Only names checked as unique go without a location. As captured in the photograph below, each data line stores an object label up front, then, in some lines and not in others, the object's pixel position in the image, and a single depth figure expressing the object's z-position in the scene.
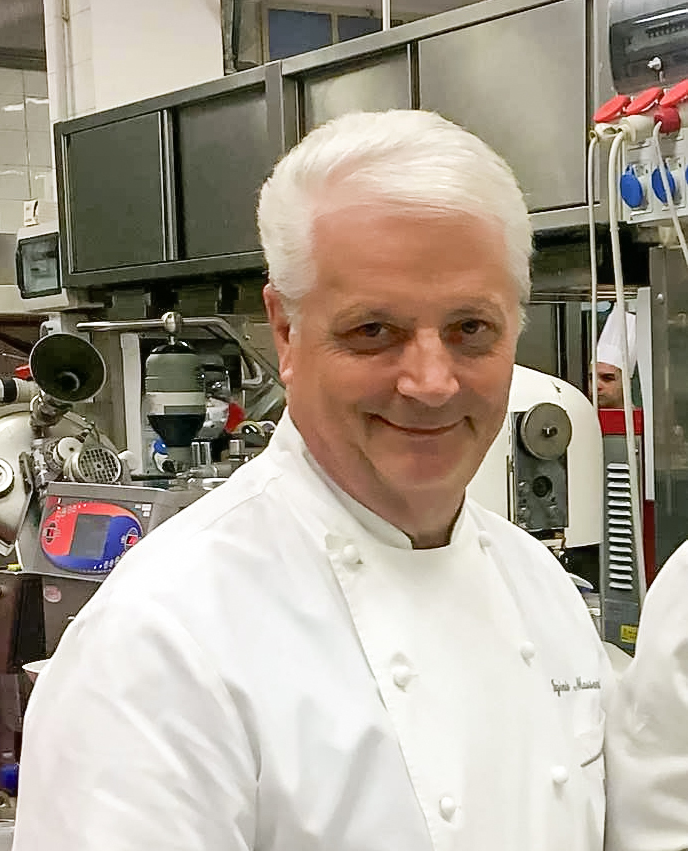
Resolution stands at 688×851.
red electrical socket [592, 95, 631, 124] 1.71
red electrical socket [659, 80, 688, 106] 1.62
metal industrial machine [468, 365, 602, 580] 1.83
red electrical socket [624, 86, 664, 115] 1.66
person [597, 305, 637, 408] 2.73
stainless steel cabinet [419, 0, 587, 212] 2.05
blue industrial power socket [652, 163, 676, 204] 1.74
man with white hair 0.84
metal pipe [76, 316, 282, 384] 2.59
